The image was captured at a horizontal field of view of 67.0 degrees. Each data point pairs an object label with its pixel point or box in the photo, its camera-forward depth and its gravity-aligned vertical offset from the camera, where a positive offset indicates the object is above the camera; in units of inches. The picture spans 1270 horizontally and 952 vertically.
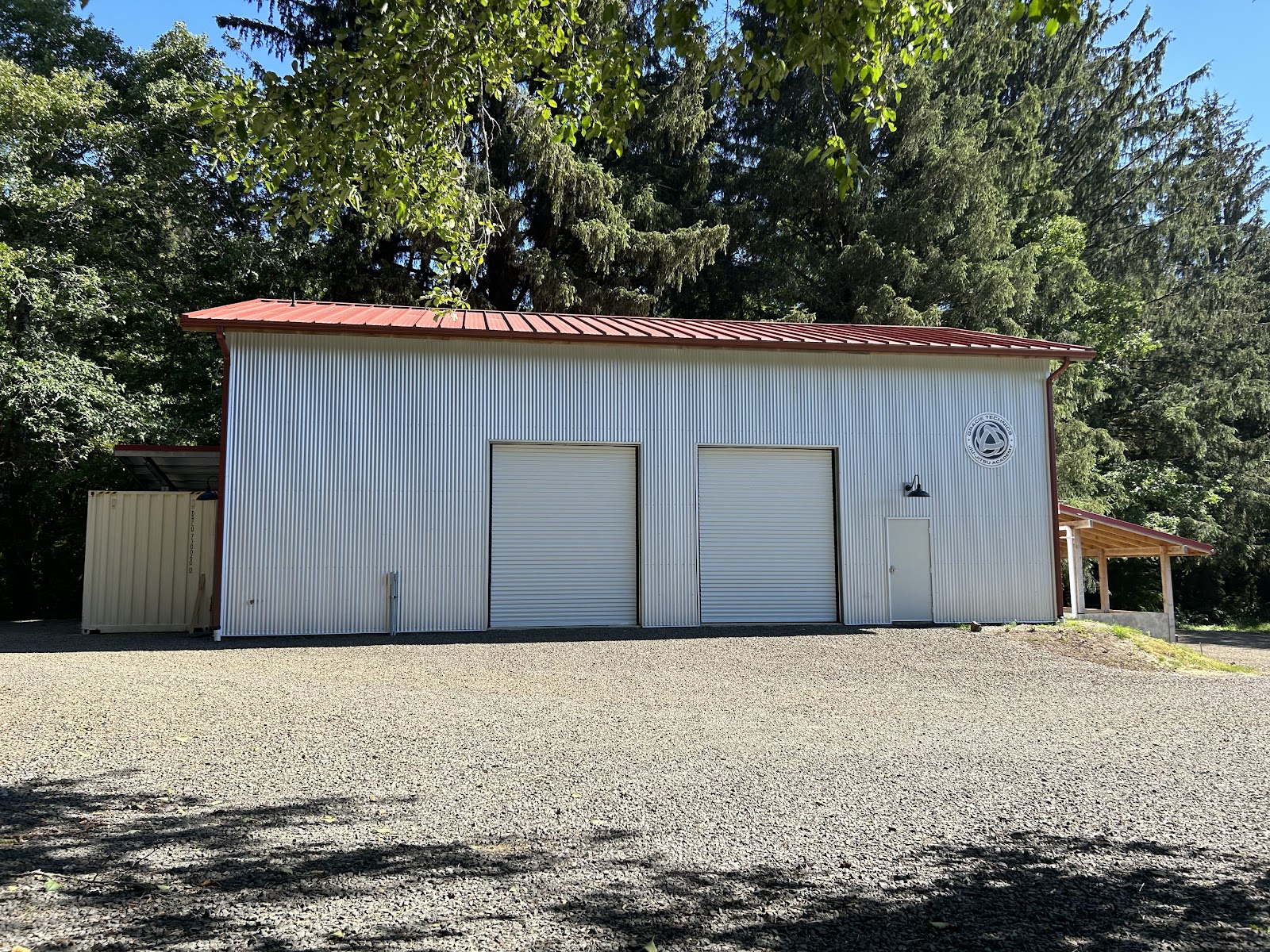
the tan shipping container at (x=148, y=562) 544.4 +1.0
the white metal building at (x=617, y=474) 527.2 +52.1
